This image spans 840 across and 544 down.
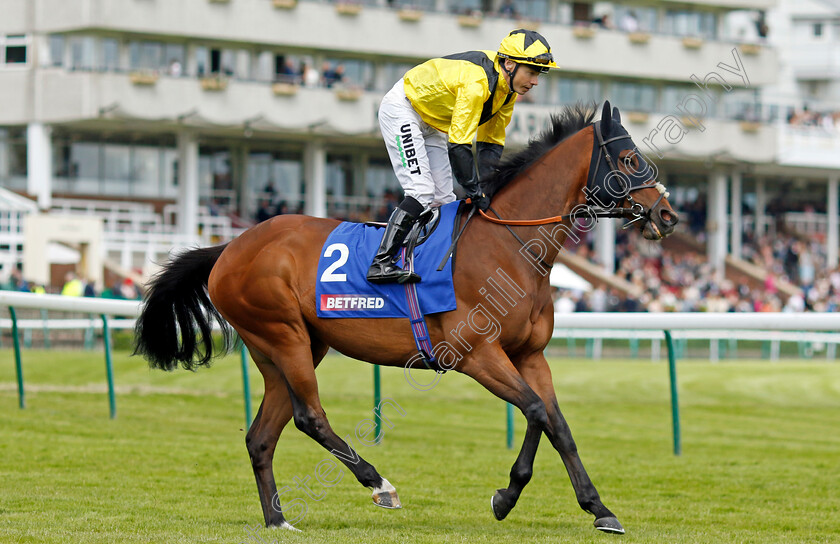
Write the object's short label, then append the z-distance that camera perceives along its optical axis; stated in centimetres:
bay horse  962
